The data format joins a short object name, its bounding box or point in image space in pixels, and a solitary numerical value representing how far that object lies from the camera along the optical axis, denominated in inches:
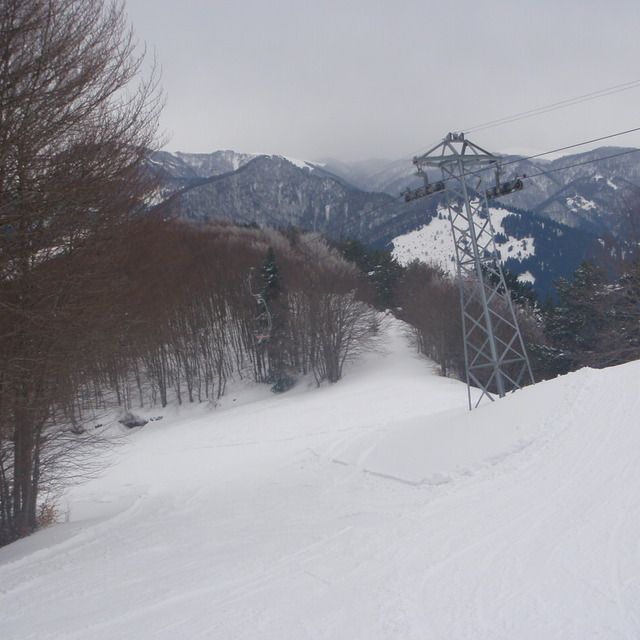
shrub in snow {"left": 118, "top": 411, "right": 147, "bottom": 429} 1488.7
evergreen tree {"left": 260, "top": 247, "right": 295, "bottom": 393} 1635.1
